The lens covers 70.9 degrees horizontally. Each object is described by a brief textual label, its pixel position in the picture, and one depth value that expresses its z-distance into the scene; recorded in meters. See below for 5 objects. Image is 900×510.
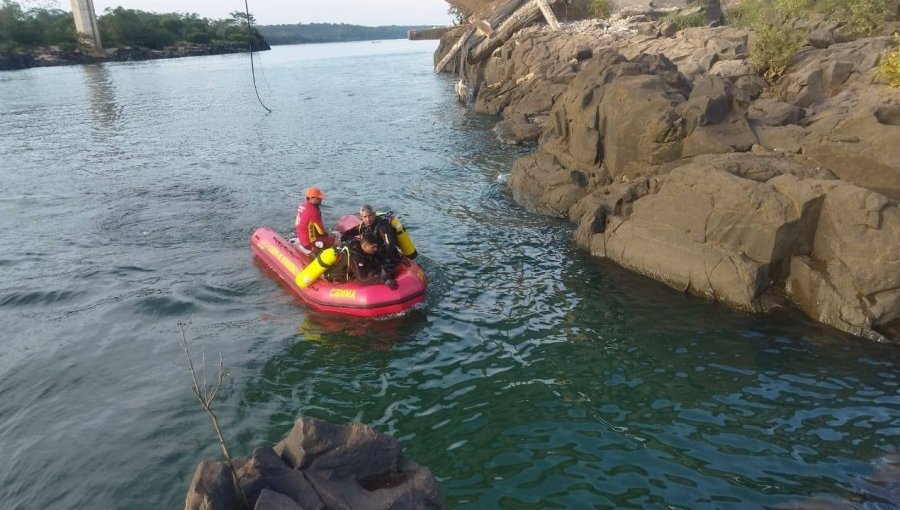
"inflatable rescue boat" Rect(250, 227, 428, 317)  11.56
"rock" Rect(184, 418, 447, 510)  4.75
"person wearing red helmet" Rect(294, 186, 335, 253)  13.09
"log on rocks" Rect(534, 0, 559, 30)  37.03
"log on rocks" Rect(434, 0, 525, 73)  38.51
